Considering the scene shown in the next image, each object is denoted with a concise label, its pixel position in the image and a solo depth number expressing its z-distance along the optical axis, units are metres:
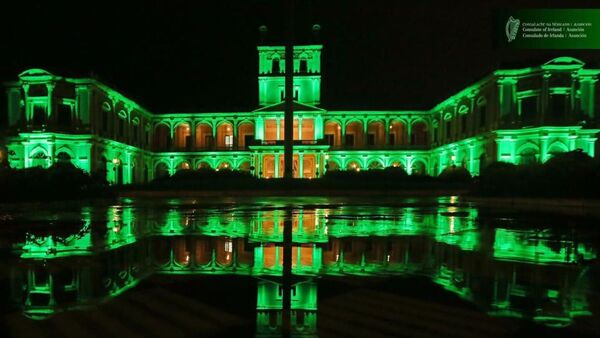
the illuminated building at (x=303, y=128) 37.50
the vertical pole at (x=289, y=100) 26.76
